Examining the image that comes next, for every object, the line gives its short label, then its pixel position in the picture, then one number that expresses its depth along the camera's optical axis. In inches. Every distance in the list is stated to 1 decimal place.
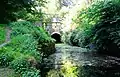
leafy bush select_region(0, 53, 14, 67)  373.7
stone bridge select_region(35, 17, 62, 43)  2199.8
